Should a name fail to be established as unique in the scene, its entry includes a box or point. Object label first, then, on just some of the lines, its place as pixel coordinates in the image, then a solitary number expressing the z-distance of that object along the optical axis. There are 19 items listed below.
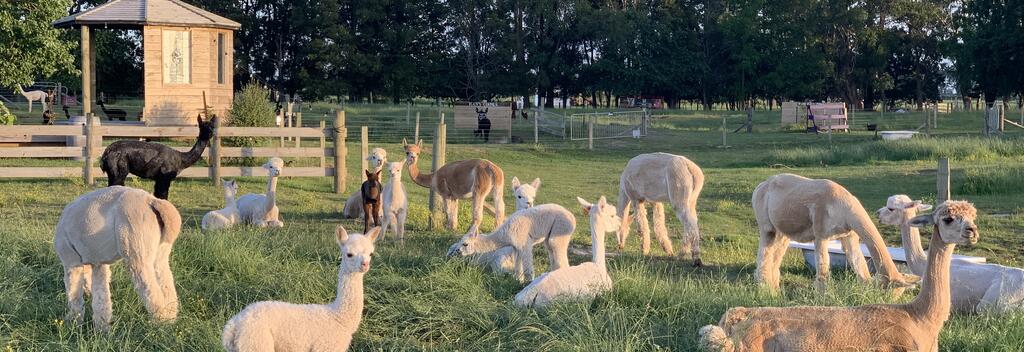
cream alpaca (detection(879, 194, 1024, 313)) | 8.21
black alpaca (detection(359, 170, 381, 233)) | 11.93
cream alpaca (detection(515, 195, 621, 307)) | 7.59
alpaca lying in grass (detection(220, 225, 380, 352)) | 5.90
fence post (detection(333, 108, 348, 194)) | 17.66
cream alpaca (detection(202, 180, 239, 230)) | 12.52
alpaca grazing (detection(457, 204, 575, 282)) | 9.18
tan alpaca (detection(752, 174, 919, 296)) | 8.57
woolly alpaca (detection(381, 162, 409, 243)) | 12.10
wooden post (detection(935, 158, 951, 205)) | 12.63
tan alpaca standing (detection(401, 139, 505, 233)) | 12.98
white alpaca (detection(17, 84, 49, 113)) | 37.70
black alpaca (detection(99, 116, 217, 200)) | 14.99
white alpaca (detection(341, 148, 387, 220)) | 14.13
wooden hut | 25.50
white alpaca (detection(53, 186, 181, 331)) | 7.11
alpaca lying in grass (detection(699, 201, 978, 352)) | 6.05
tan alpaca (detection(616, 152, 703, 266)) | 11.34
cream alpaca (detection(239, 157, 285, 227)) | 13.13
